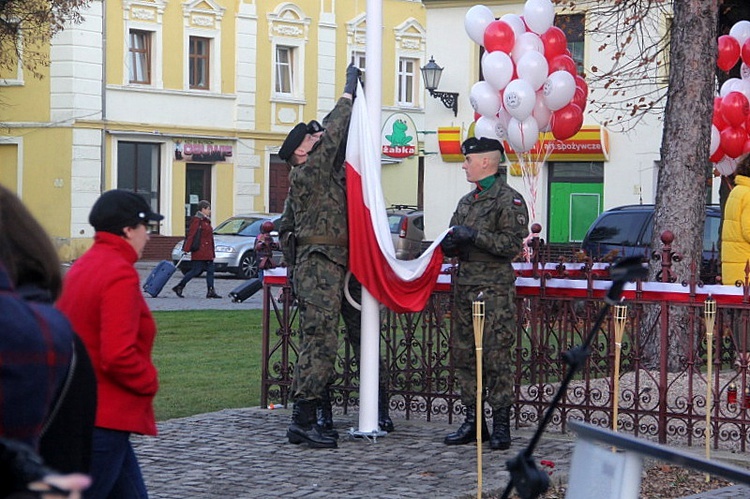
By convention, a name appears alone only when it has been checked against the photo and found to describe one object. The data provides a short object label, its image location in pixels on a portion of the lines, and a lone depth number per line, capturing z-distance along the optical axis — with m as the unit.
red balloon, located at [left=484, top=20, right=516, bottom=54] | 19.44
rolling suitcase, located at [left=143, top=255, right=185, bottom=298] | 23.59
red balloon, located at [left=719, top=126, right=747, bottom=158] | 16.67
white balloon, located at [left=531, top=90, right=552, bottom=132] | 19.70
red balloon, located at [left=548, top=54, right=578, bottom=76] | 19.77
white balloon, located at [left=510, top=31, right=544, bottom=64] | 19.52
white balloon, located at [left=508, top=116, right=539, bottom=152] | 19.67
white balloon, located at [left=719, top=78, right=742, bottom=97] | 16.67
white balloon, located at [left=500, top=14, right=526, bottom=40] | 19.62
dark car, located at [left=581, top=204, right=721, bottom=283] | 20.58
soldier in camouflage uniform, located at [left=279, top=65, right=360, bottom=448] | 9.00
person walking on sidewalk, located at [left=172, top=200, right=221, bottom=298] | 26.77
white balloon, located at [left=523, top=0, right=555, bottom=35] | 19.25
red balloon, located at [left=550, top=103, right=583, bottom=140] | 20.34
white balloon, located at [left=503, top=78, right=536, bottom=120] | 18.98
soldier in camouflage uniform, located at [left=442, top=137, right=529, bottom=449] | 8.96
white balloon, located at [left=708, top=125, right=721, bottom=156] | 16.56
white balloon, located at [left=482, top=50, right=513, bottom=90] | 19.33
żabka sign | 43.06
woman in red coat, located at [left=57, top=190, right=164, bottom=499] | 5.04
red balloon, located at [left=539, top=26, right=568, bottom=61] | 19.86
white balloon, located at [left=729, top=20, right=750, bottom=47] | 16.20
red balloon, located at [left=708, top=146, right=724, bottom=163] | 16.83
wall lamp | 33.31
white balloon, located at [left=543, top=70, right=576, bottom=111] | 19.42
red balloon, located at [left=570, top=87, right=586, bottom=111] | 20.73
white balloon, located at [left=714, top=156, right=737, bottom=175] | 17.19
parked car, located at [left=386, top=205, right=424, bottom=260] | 31.83
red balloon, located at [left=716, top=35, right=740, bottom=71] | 16.02
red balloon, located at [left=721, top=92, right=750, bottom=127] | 16.30
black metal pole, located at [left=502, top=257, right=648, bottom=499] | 3.22
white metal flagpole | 9.30
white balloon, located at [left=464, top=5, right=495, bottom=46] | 19.86
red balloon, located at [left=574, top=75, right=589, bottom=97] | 20.75
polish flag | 9.11
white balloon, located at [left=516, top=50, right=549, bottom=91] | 19.14
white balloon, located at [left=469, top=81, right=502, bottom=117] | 19.77
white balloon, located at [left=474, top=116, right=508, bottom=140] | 20.08
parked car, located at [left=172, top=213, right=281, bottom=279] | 32.47
